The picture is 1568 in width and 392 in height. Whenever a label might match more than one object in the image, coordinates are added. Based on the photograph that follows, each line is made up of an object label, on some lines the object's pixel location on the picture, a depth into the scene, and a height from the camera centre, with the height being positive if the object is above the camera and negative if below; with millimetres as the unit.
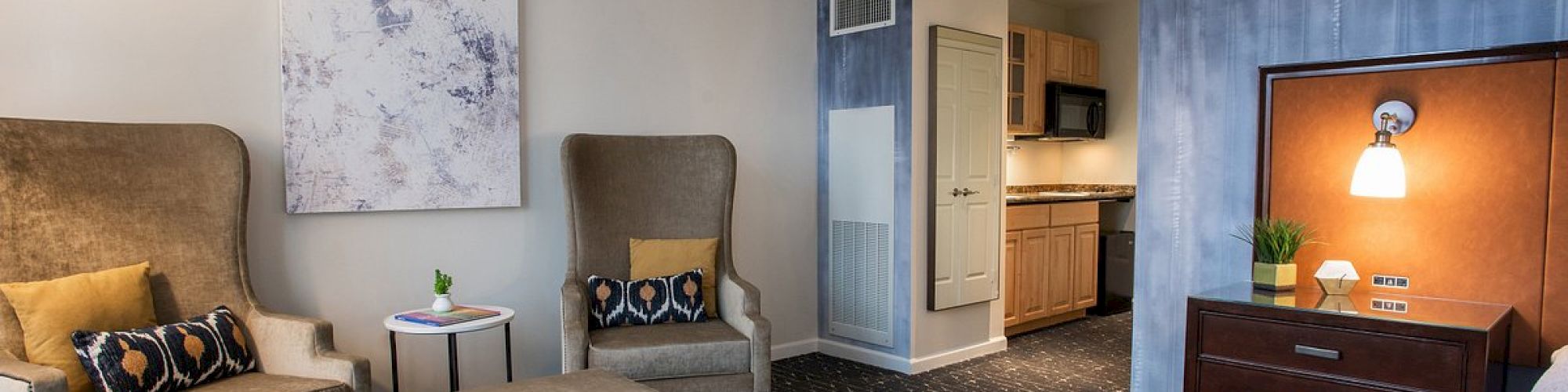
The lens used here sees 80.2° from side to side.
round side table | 2834 -525
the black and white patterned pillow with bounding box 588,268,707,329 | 3410 -532
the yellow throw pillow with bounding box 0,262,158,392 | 2303 -385
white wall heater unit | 4355 -316
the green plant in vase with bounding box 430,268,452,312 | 3021 -449
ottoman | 2465 -610
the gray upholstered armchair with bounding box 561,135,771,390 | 3088 -312
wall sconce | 2443 -14
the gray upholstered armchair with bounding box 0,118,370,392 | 2447 -174
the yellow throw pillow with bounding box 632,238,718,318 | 3631 -399
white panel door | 4352 -76
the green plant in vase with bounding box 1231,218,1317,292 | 2584 -272
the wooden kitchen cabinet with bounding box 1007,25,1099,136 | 5637 +562
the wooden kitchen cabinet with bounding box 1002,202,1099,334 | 5129 -623
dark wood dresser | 2104 -451
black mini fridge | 5945 -749
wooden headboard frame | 2305 +247
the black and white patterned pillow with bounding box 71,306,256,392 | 2271 -499
